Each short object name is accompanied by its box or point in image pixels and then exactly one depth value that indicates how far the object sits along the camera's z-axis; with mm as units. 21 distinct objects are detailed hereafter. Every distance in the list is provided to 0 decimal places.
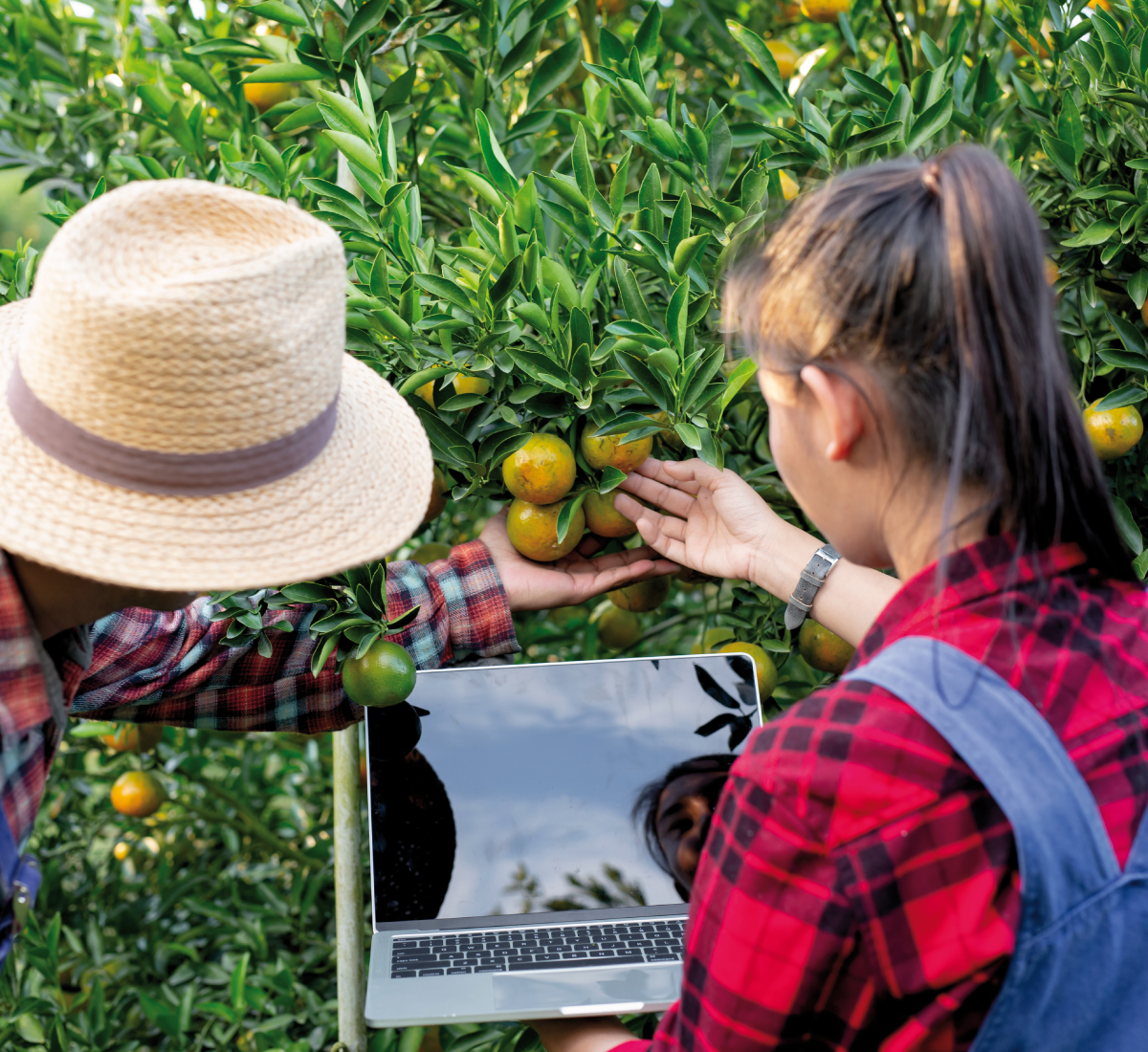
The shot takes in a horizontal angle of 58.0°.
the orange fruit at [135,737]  1804
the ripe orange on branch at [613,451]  1238
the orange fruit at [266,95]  1767
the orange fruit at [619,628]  1726
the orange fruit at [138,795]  1899
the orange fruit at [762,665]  1425
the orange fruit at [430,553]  1663
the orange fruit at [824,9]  1858
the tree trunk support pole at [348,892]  1338
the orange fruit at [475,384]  1262
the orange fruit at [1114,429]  1231
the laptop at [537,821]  1232
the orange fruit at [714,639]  1555
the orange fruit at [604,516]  1340
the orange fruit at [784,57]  1950
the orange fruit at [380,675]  1177
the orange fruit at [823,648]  1373
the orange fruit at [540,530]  1313
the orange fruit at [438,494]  1327
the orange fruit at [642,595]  1505
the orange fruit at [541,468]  1224
